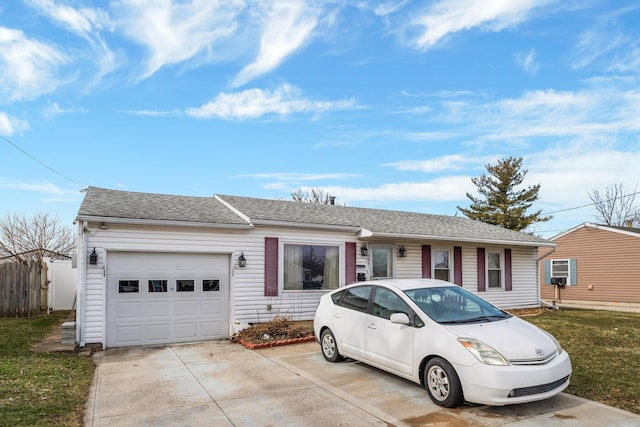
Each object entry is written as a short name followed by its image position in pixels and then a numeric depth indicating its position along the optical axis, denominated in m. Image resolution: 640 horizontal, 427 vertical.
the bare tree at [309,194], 36.88
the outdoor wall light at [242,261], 10.36
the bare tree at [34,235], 26.19
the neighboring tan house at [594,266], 19.38
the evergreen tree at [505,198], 32.00
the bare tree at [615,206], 34.97
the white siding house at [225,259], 9.05
